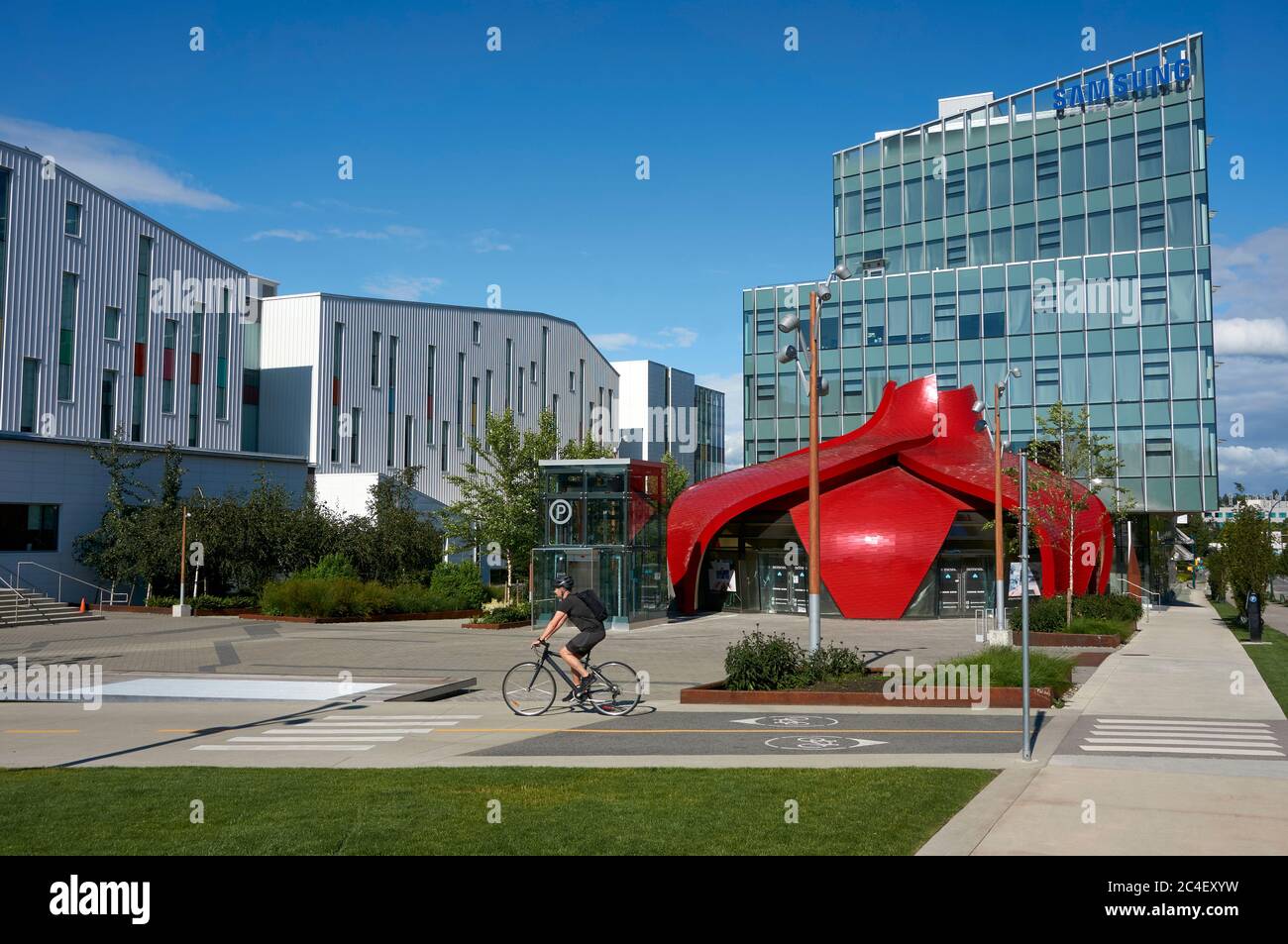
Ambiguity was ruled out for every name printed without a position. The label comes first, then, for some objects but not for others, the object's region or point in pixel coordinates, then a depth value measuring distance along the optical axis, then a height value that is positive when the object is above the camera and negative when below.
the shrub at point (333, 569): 39.62 -1.38
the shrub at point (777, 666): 16.89 -2.10
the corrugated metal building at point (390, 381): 55.59 +8.47
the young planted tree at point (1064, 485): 31.42 +1.51
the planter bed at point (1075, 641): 27.28 -2.67
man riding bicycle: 14.41 -1.27
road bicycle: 15.14 -2.45
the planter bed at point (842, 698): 15.91 -2.46
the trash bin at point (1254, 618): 29.62 -2.23
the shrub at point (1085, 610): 29.39 -2.21
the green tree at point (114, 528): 40.62 +0.07
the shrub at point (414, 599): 39.01 -2.46
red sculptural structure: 37.66 +1.11
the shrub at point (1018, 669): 16.77 -2.14
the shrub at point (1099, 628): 28.69 -2.46
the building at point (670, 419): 98.75 +11.00
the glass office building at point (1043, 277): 53.91 +13.79
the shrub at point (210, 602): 38.56 -2.58
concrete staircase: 35.03 -2.69
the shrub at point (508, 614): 34.81 -2.66
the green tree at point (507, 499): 44.16 +1.35
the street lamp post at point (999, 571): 27.38 -0.91
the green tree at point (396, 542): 43.44 -0.42
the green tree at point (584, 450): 51.78 +3.98
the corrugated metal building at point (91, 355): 41.09 +7.42
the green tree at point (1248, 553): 32.84 -0.51
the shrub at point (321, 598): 36.81 -2.30
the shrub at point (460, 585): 40.62 -2.03
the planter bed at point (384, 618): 36.75 -3.03
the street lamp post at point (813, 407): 18.04 +2.24
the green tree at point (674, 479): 72.94 +3.61
